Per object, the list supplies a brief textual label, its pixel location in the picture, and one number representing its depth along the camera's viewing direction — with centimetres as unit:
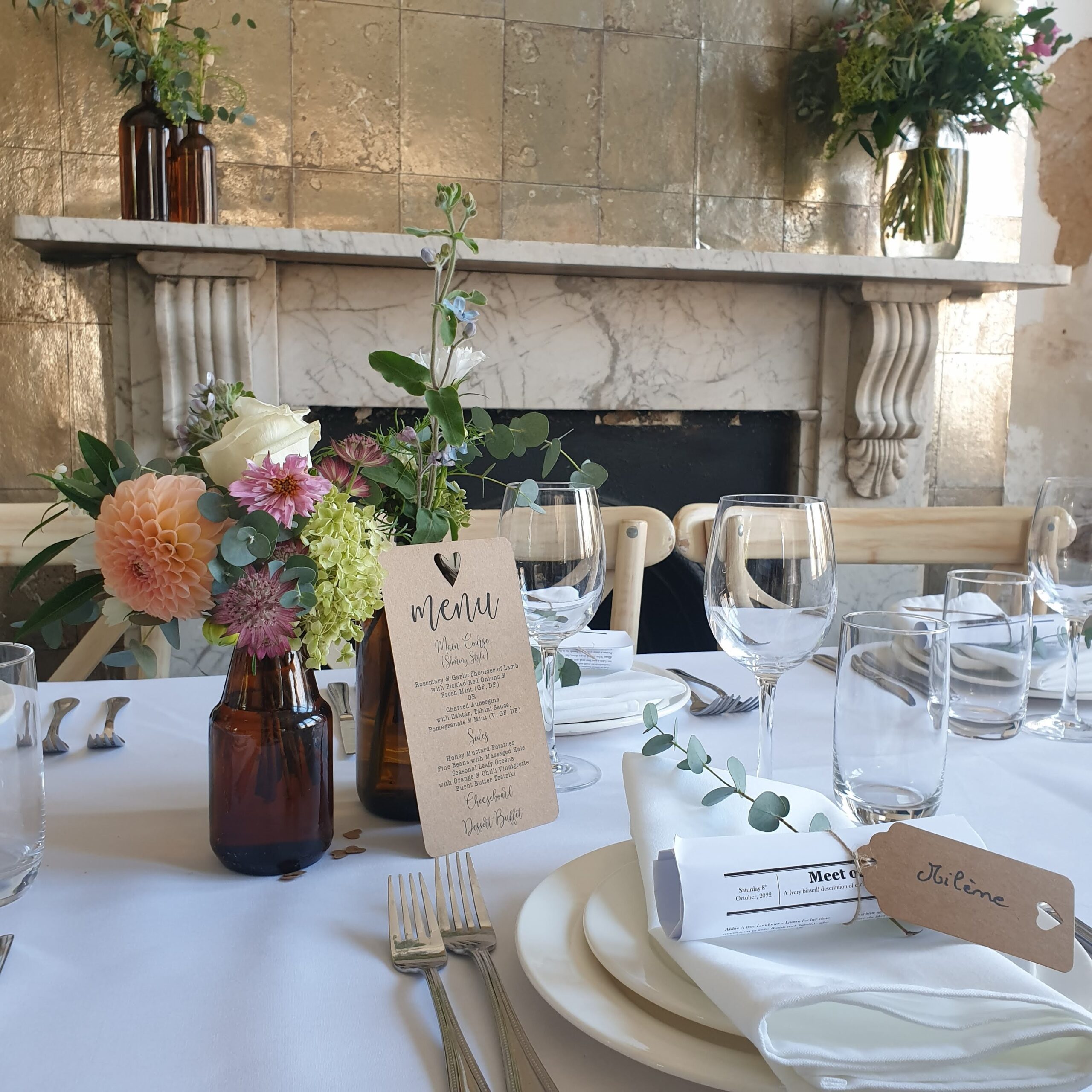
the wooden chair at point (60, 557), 121
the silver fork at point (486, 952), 39
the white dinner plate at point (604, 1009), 37
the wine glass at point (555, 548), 67
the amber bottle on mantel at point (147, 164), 208
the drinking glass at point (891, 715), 57
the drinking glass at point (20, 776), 48
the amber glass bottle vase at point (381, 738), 66
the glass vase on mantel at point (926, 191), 239
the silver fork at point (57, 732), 78
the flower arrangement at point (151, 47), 204
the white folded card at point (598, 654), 94
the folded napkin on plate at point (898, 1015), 34
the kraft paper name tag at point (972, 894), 41
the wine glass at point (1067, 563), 85
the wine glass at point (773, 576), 61
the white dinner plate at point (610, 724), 82
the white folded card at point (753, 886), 42
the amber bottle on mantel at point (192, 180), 211
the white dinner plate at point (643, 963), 39
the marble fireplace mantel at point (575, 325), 217
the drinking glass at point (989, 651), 78
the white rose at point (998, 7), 225
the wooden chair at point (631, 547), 129
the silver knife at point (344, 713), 81
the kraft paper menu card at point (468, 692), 61
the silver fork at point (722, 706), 88
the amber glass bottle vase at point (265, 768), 57
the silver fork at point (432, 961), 39
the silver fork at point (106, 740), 79
